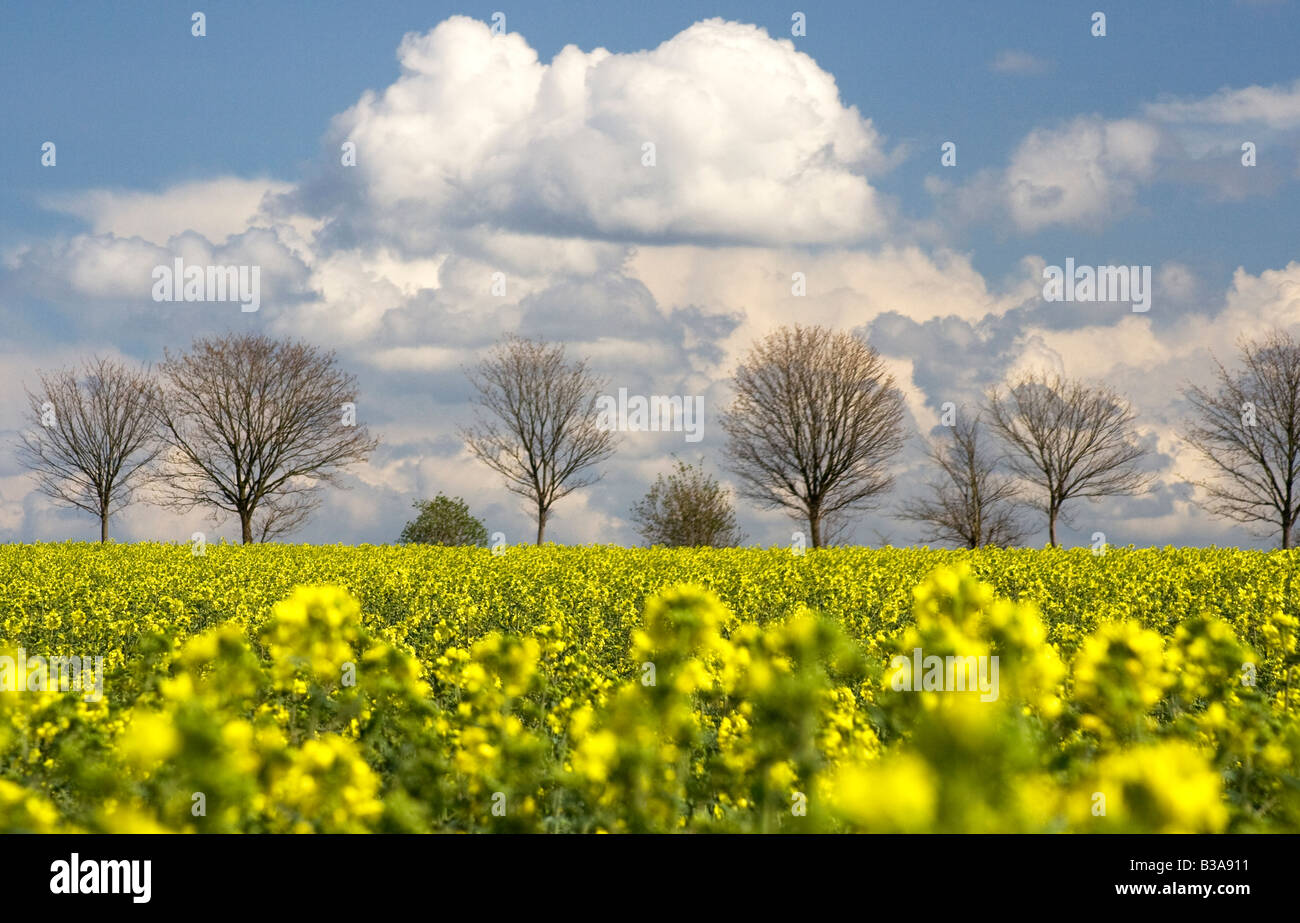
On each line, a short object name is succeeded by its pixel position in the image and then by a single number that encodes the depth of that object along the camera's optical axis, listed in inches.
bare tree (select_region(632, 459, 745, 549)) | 1520.7
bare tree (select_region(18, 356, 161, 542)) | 1601.9
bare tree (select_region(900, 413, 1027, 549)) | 1587.1
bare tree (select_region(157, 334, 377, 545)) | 1550.2
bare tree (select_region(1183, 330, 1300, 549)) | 1393.9
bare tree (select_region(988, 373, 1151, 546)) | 1551.4
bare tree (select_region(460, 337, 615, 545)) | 1401.3
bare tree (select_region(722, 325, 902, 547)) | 1386.6
